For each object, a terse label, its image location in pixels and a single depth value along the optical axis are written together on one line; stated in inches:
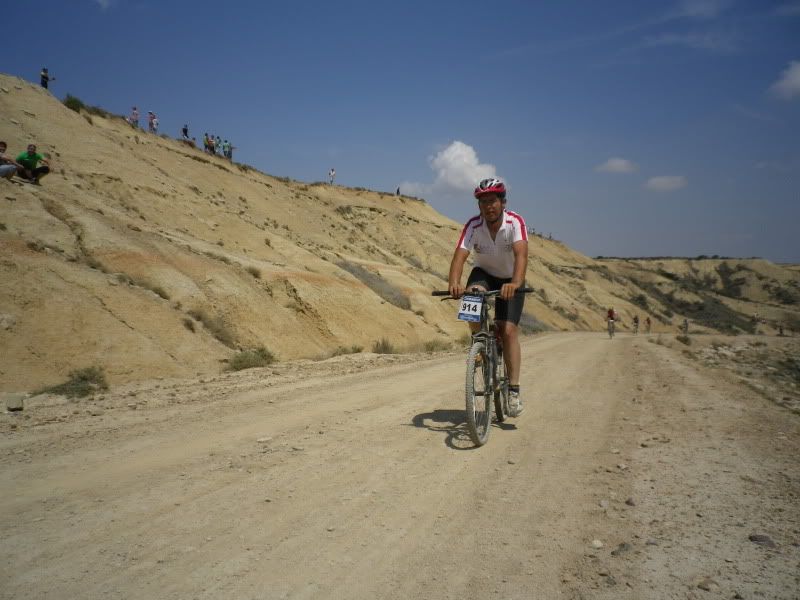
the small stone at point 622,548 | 104.4
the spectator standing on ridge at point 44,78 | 1001.3
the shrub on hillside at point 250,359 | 392.2
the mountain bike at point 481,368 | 179.6
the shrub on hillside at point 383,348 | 566.3
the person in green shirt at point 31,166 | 511.8
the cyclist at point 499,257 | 200.1
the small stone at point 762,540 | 104.0
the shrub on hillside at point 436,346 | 610.7
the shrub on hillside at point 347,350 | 515.8
